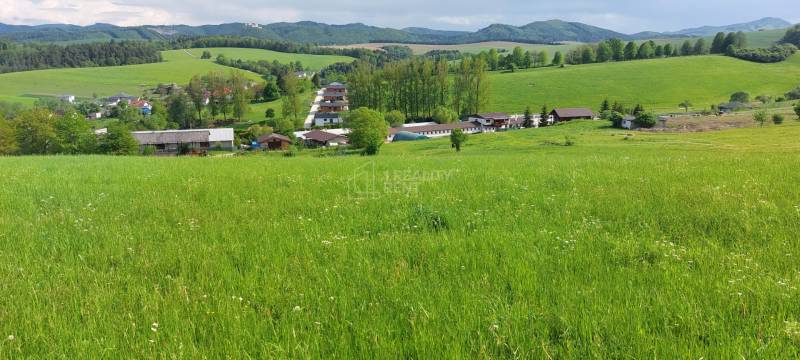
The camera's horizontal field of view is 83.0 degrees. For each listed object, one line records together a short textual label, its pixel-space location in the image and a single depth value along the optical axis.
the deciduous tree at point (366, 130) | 72.22
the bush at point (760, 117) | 81.25
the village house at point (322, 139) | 93.00
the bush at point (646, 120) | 88.25
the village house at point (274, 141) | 92.86
